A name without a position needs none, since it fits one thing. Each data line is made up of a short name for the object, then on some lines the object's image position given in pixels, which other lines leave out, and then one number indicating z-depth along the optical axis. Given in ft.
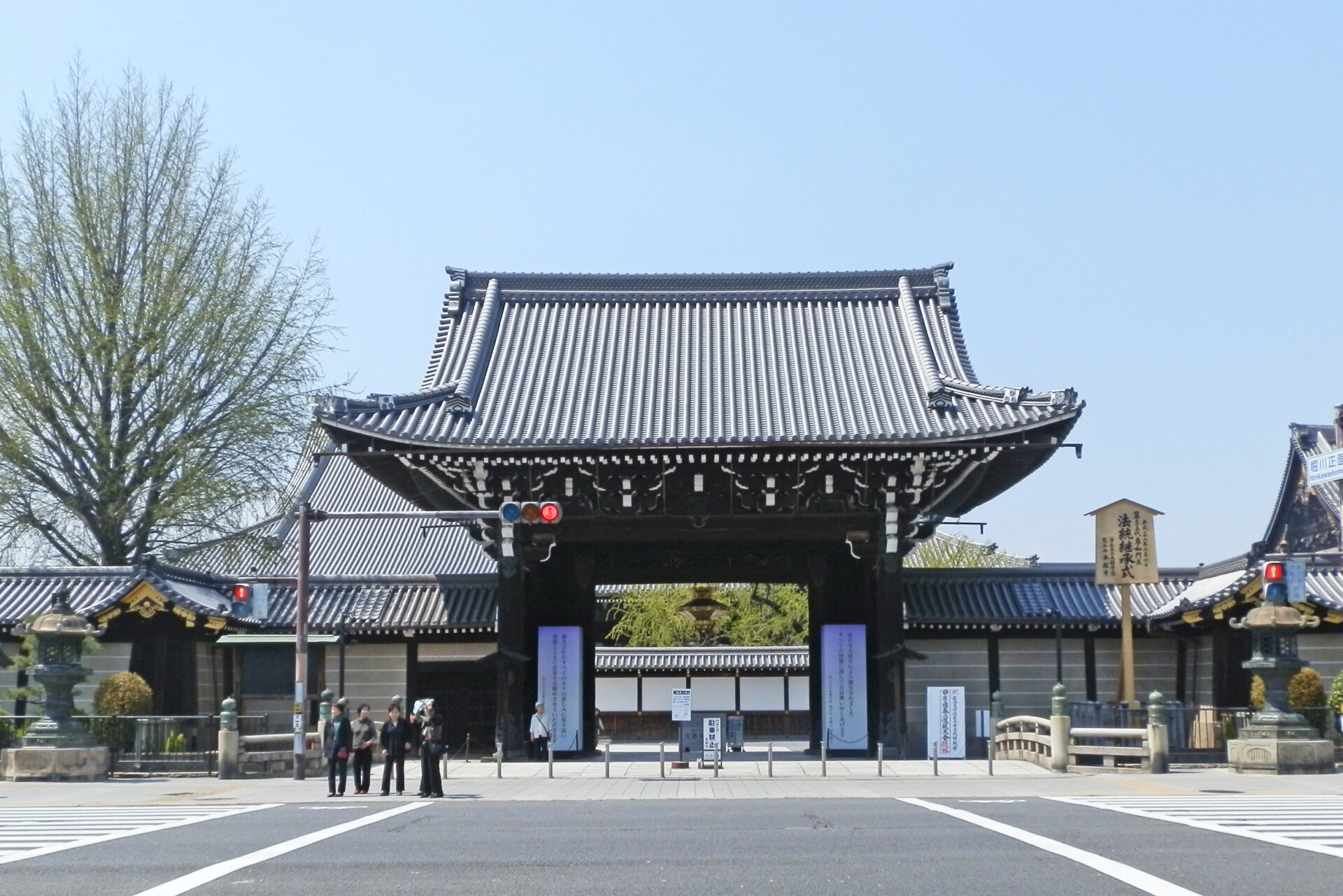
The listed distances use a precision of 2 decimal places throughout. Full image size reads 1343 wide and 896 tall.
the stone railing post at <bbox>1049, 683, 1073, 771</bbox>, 87.15
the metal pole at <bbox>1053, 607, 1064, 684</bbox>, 108.47
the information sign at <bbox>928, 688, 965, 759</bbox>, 95.35
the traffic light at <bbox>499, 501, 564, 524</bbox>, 84.02
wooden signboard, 105.19
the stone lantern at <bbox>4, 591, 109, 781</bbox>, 85.76
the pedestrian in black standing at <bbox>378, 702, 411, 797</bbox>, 76.33
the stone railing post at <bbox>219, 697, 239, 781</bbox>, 87.51
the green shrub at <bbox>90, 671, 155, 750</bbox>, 97.19
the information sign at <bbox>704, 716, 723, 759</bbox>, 94.07
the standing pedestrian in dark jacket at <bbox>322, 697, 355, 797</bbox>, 74.90
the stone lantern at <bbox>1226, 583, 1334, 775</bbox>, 84.99
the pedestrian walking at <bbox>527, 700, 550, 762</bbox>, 100.68
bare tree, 112.57
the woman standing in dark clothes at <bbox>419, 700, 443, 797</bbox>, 72.13
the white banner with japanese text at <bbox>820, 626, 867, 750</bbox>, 103.55
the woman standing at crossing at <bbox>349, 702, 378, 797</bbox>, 75.82
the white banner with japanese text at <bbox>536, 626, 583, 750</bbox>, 104.68
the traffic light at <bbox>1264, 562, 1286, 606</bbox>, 90.07
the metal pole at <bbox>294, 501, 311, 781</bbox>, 86.58
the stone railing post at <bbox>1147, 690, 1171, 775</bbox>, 85.92
